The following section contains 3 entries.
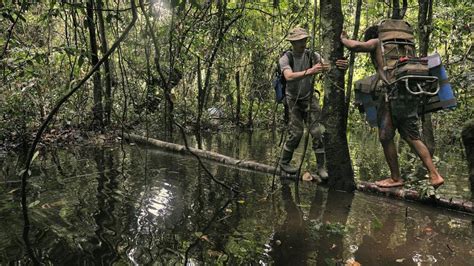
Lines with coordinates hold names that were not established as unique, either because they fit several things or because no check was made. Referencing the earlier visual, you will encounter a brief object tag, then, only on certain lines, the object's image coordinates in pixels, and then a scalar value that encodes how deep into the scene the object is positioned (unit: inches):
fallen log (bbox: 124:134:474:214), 195.8
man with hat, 251.9
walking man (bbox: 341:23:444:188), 206.8
